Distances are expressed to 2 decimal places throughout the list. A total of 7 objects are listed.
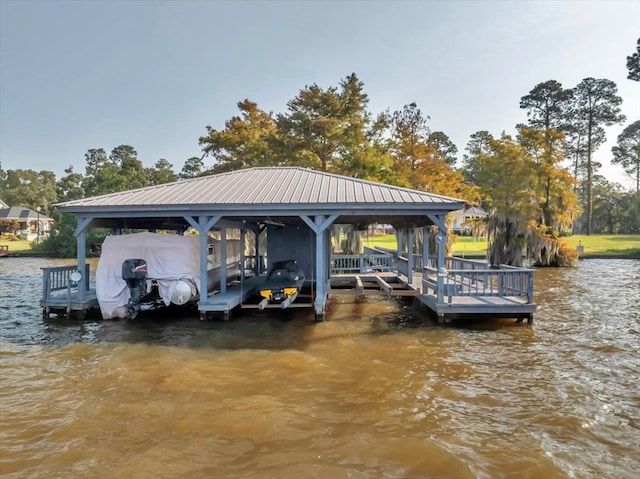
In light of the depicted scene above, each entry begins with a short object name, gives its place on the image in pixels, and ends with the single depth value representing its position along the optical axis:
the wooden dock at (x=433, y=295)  10.95
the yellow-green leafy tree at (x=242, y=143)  30.12
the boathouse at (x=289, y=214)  10.92
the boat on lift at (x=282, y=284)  11.48
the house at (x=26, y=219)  59.06
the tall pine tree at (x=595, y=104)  45.17
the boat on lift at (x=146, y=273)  11.42
